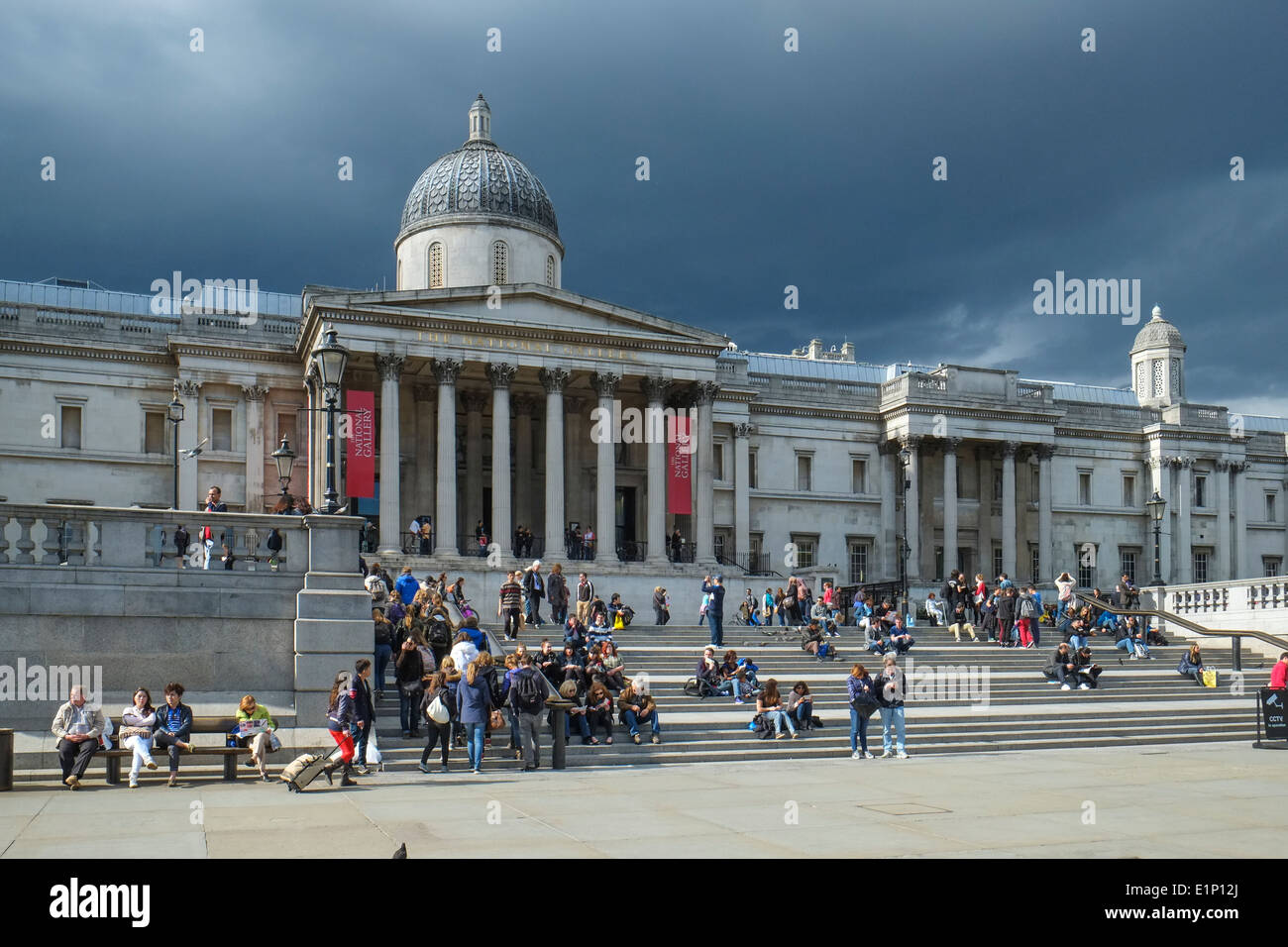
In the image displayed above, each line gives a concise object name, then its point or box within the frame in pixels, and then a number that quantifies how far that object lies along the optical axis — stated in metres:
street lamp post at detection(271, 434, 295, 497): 25.42
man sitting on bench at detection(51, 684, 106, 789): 15.77
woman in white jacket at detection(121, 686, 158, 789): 16.12
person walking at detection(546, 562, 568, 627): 31.64
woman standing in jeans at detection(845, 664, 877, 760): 20.38
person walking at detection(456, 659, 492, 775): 18.03
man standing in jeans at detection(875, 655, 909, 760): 20.47
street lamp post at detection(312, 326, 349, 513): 19.53
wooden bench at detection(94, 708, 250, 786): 16.08
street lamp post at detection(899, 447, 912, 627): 50.16
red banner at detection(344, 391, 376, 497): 41.38
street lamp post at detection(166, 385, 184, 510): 29.58
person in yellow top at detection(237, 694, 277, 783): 16.58
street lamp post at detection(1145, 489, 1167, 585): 47.03
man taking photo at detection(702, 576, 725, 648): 30.16
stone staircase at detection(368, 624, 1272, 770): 20.83
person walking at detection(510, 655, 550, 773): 18.30
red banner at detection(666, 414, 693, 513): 45.97
